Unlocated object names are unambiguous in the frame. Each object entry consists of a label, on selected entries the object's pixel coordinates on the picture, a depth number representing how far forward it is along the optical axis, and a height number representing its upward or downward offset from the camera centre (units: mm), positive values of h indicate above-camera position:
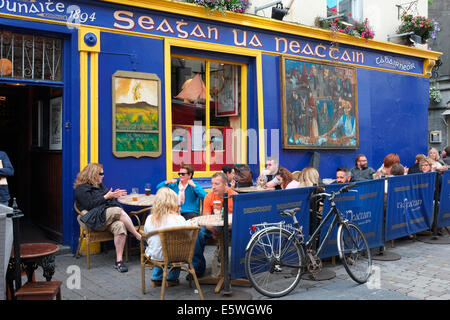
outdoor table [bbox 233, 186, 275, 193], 7706 -555
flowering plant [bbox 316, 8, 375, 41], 10227 +3243
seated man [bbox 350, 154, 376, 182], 8516 -269
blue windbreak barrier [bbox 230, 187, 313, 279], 4797 -636
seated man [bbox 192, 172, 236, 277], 5461 -709
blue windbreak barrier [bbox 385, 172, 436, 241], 6940 -808
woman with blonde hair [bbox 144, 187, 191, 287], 4848 -670
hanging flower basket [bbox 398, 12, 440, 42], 12039 +3770
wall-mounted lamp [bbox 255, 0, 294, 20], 9117 +3226
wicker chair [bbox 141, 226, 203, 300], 4527 -942
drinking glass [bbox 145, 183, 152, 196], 6925 -468
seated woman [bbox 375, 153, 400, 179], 8602 -113
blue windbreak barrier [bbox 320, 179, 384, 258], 5730 -757
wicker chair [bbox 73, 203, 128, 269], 6045 -1093
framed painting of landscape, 7152 +791
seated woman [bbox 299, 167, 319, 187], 6234 -278
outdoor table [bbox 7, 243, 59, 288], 4037 -940
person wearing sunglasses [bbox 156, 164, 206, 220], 6451 -524
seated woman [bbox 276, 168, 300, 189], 6793 -312
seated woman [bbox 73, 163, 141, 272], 6055 -694
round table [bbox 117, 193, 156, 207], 6313 -610
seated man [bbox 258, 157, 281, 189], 8141 -285
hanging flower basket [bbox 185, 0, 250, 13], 8047 +3017
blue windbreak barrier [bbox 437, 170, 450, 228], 7957 -863
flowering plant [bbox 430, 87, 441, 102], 15969 +2372
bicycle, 4809 -1132
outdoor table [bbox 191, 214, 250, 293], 4937 -1098
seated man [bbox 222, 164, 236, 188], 7633 -248
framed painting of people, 9430 +1244
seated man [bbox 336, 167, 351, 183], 7281 -292
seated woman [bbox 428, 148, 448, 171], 10500 +26
